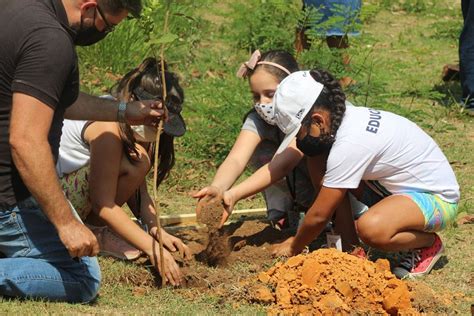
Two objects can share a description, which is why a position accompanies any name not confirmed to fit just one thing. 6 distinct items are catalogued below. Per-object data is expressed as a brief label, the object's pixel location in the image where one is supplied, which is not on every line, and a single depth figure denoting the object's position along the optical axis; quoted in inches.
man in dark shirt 259.2
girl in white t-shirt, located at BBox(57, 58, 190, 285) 333.7
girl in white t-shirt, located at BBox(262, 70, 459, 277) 324.1
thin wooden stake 298.2
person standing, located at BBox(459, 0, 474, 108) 564.3
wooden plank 402.3
